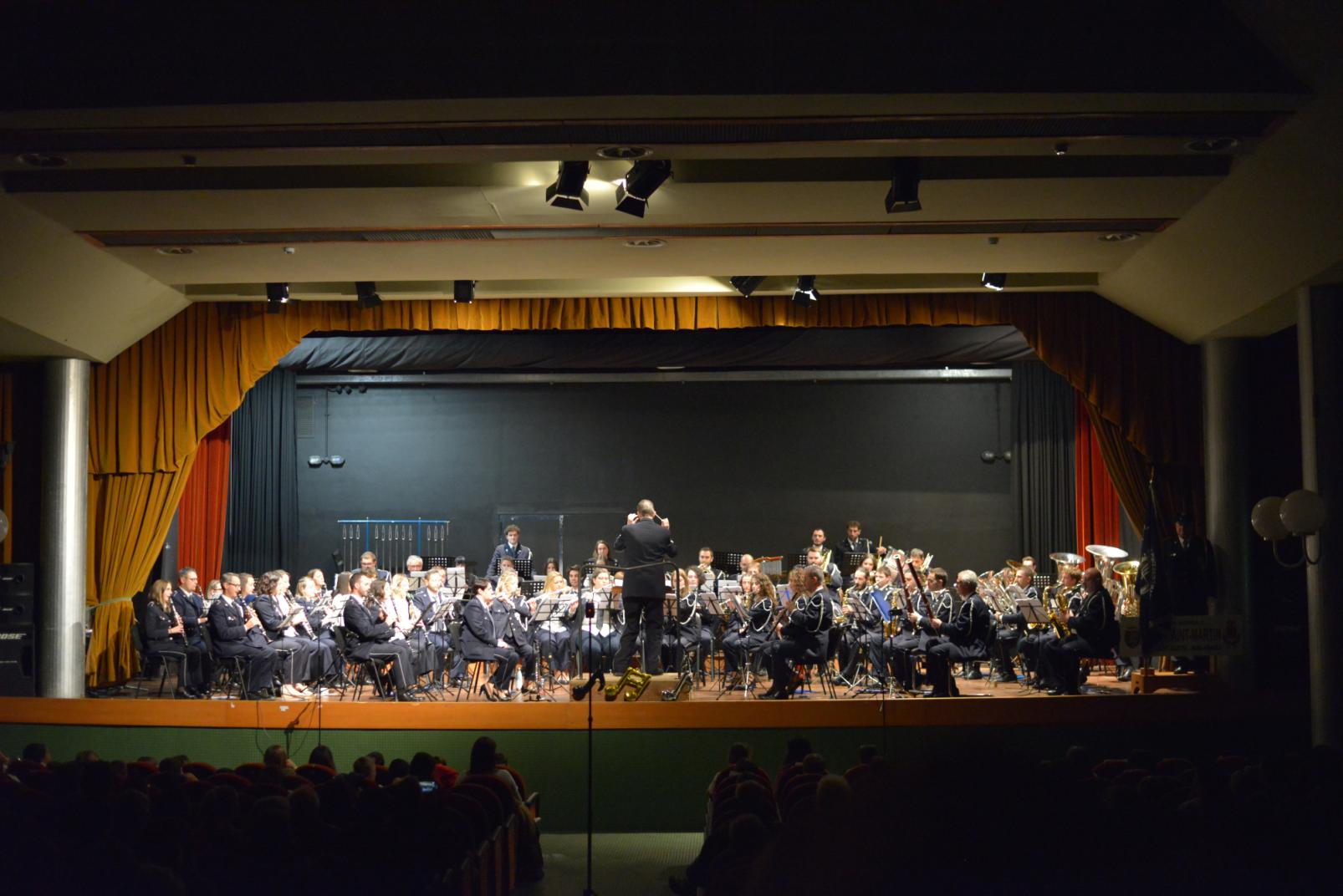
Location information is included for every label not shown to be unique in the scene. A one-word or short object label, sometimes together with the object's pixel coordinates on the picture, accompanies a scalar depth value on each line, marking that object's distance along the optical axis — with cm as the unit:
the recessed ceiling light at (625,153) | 688
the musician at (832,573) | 1127
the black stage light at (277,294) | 1041
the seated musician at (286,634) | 1023
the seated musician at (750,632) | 1024
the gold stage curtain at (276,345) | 1067
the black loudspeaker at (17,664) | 970
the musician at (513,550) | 1352
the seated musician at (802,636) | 948
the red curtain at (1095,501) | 1398
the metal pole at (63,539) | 993
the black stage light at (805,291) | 1034
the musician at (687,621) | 1062
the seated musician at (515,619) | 1030
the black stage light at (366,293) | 1044
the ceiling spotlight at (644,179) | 721
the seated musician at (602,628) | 1079
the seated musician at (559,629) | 1053
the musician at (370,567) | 1179
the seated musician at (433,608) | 1057
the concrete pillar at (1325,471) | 772
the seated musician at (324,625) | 1057
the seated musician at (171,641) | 1020
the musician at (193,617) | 1040
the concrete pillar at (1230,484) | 944
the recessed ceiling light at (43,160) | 695
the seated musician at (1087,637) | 955
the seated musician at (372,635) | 996
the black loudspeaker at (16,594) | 974
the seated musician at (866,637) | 1008
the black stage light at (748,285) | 1047
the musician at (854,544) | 1421
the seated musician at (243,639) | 995
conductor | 1020
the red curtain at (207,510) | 1356
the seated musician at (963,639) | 941
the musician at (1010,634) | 1070
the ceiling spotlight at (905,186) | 725
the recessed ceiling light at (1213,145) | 679
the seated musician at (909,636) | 983
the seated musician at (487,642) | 1003
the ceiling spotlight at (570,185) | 721
